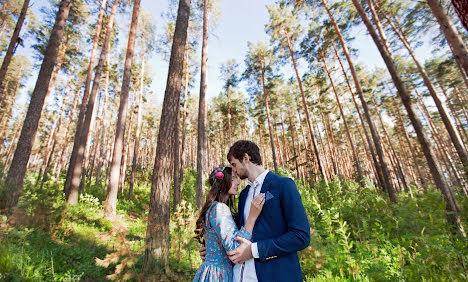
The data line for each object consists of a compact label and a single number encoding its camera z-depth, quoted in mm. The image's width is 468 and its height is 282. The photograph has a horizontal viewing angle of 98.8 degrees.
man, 1423
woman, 1567
